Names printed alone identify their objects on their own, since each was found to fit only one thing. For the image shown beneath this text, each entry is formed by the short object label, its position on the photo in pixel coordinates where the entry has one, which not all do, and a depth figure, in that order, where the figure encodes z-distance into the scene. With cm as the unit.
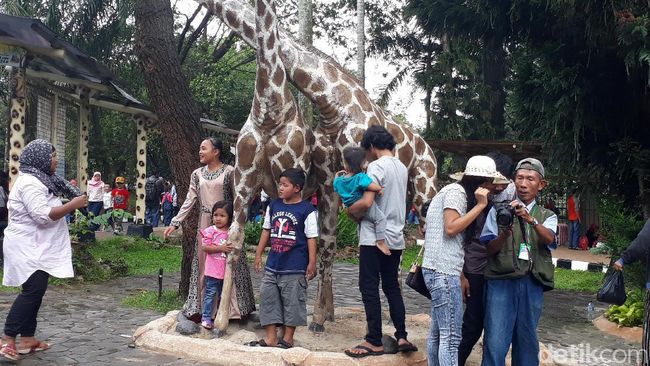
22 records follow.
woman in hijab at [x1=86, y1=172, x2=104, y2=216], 1559
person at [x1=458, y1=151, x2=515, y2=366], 439
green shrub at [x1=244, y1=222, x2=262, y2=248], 1372
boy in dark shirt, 528
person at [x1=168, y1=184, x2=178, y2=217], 1985
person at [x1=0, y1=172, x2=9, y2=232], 1006
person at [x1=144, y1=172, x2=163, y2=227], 1933
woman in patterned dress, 604
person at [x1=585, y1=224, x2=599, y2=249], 1680
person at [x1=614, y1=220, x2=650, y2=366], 439
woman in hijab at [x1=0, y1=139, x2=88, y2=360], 516
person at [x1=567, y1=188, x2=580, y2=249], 1670
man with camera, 423
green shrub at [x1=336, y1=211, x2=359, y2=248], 1376
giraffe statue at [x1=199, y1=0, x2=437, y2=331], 606
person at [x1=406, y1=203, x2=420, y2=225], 1965
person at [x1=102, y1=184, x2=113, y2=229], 1733
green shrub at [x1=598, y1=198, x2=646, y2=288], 786
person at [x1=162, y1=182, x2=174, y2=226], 2011
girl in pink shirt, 589
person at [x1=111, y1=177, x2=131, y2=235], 1611
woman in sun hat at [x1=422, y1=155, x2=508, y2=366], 421
